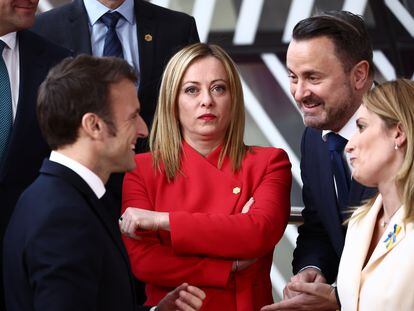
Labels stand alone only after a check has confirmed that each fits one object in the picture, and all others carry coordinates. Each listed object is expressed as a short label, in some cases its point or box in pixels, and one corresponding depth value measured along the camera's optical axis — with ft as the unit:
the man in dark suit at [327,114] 23.15
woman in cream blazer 18.92
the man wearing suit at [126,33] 24.95
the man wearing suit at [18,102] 22.17
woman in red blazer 21.79
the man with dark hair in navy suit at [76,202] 15.71
